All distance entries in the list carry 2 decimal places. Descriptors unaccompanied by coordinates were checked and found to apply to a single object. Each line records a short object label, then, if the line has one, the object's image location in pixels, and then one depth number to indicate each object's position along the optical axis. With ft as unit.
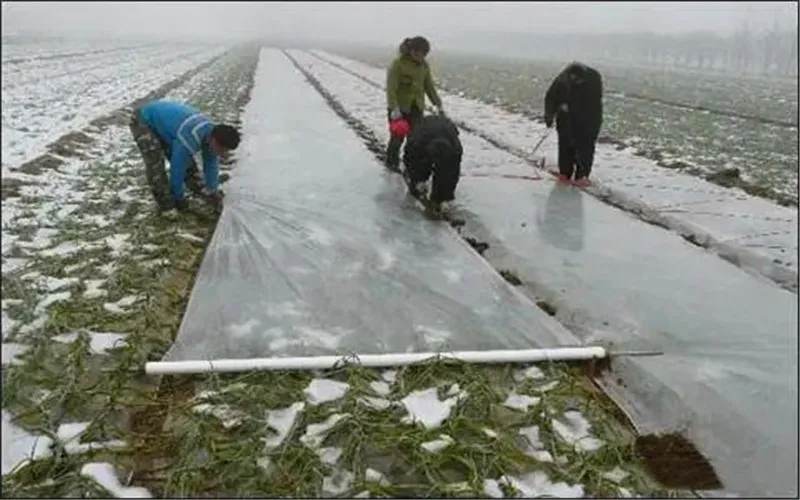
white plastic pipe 12.49
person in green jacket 26.58
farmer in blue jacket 20.43
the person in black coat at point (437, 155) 22.52
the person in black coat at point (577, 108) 26.71
